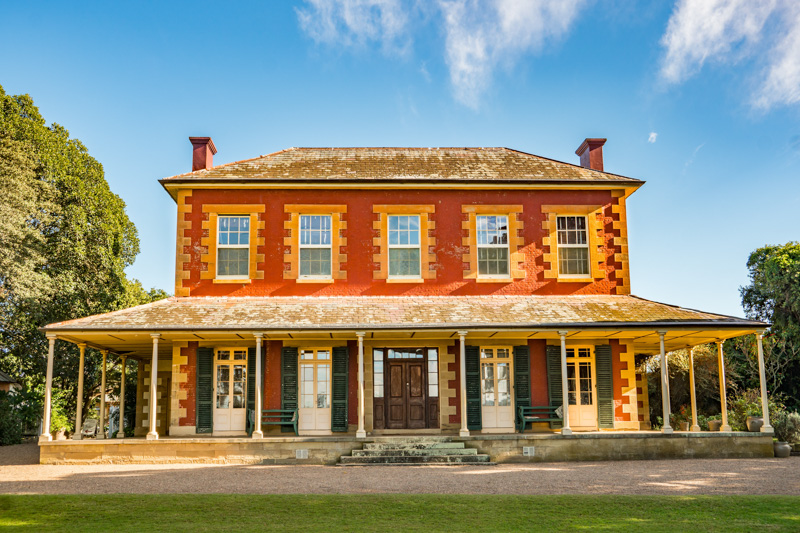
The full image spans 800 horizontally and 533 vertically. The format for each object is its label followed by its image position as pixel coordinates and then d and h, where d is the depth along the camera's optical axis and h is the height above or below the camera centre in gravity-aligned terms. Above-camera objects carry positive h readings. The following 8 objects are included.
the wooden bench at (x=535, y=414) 15.95 -1.19
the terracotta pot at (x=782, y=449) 14.59 -1.89
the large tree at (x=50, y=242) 20.88 +4.25
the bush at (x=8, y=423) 20.19 -1.54
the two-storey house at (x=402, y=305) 15.49 +1.45
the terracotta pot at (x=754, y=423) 15.04 -1.37
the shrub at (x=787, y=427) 15.91 -1.55
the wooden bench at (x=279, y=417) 15.74 -1.13
